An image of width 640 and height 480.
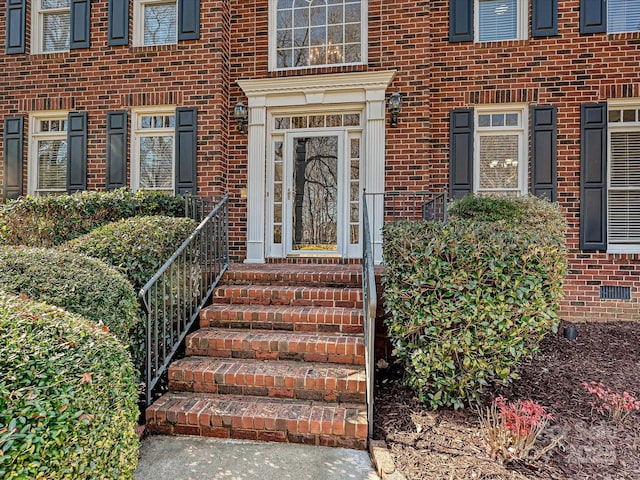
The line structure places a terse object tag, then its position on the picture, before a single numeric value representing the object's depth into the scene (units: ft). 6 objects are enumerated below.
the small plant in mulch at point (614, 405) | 8.81
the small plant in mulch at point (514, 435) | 7.43
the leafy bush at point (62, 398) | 4.09
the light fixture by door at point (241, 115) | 18.51
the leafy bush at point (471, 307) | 8.88
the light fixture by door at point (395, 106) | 17.11
